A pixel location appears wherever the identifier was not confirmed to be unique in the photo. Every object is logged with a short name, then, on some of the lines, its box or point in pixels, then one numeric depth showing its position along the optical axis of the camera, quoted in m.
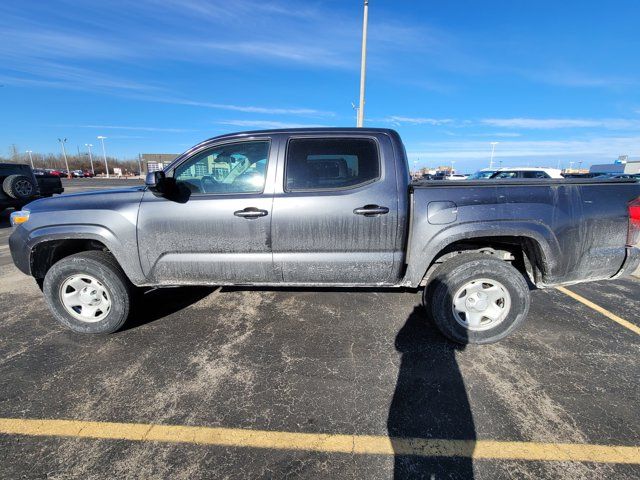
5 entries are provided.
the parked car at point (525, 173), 14.89
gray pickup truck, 2.83
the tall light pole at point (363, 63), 12.20
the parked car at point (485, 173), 17.45
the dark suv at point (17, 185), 9.09
